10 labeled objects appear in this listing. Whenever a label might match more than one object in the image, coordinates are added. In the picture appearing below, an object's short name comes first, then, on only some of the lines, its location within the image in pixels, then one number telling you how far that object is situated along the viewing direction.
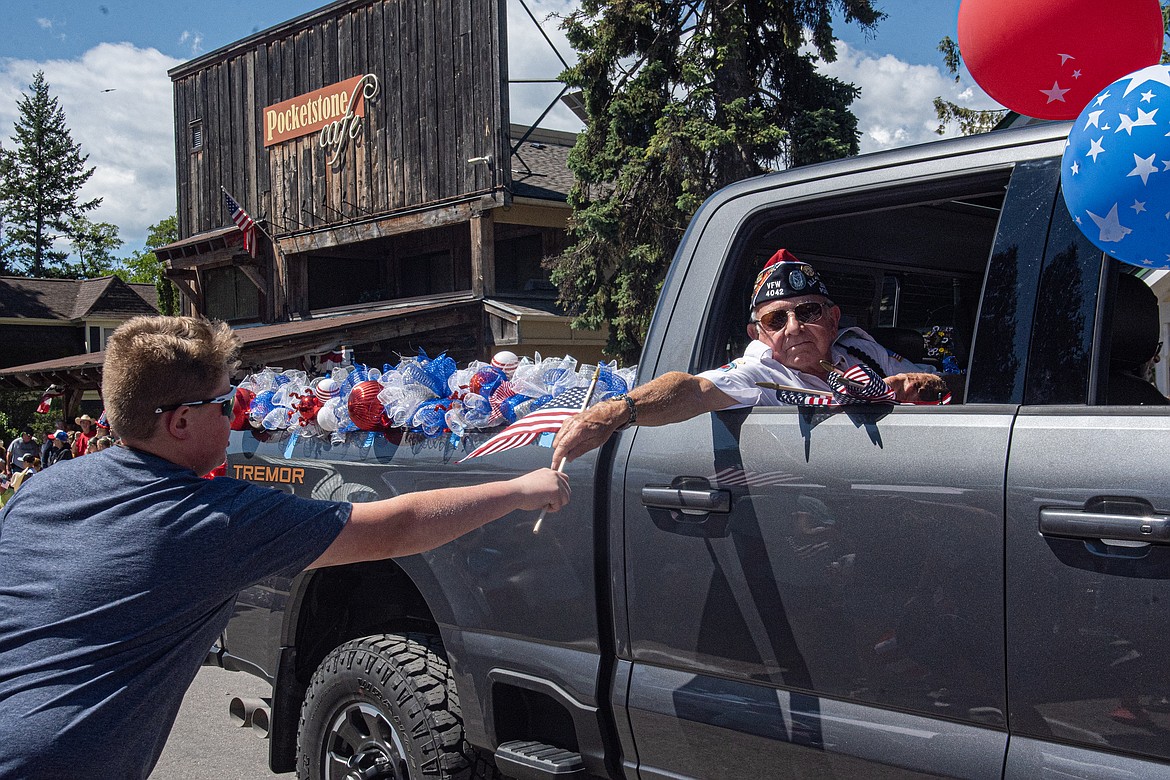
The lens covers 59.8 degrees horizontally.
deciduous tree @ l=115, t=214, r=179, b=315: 61.37
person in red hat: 2.37
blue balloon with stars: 1.95
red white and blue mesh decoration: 3.05
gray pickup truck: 1.79
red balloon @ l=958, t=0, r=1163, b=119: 2.68
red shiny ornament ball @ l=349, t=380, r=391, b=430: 3.32
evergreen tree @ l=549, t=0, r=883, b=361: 14.65
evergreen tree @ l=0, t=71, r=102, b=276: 69.19
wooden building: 18.92
